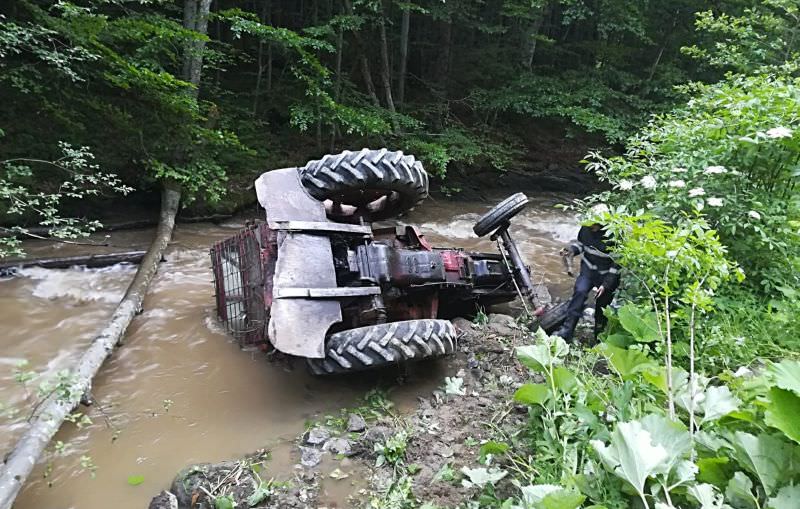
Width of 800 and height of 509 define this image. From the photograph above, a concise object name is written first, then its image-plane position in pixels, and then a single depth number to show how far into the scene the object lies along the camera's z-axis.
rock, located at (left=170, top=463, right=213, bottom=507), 2.15
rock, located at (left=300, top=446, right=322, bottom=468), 2.40
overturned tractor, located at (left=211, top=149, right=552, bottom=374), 2.74
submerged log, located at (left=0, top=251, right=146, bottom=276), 4.71
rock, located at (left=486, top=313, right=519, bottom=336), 3.76
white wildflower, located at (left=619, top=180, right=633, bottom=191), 3.03
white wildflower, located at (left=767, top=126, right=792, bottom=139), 2.77
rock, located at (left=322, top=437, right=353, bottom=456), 2.47
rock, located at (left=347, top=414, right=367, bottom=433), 2.67
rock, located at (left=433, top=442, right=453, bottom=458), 2.32
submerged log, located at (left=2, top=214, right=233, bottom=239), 5.62
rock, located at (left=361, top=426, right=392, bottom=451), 2.49
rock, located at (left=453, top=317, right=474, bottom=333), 3.86
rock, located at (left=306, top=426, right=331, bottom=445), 2.58
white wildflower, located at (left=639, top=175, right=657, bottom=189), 3.06
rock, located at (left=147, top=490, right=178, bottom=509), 2.15
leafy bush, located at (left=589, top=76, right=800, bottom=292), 3.15
